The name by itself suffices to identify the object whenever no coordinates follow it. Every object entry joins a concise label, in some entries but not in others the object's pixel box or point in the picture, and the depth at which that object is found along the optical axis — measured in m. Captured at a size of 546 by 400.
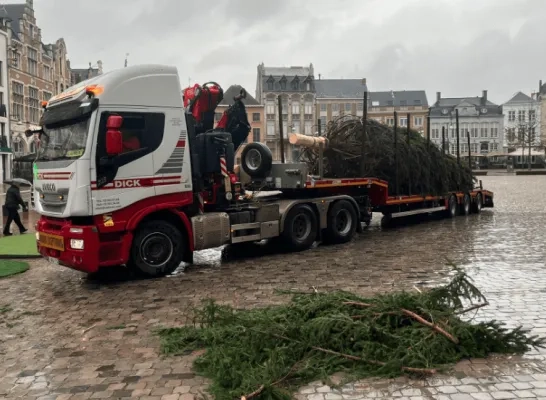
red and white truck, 8.55
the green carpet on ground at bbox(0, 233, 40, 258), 11.84
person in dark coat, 15.33
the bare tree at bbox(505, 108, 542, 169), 85.06
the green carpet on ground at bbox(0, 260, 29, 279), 10.08
